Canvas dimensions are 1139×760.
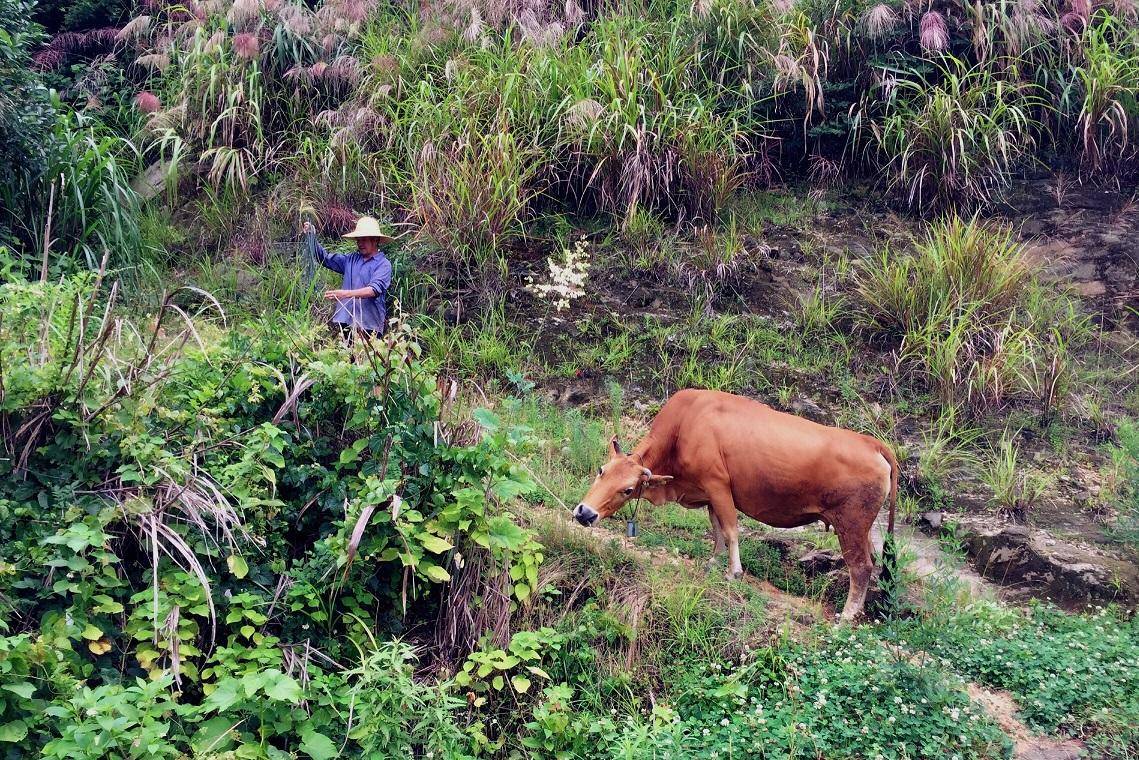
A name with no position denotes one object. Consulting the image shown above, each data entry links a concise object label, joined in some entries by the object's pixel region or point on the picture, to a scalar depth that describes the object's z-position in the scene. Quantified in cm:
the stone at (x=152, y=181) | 1005
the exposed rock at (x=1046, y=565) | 614
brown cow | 552
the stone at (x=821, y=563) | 606
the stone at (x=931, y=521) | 672
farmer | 743
